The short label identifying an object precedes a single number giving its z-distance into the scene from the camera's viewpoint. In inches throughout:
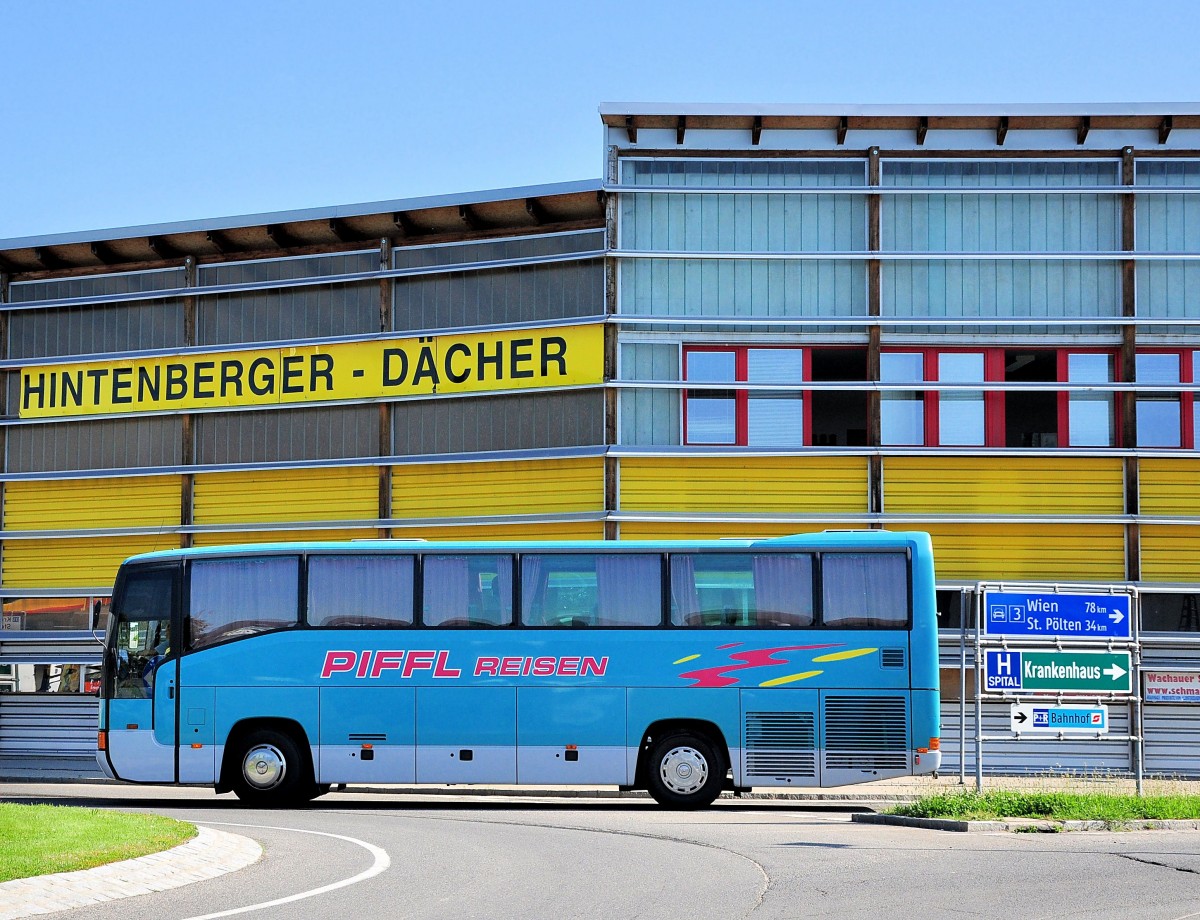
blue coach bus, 819.4
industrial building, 1074.7
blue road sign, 854.5
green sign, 851.4
